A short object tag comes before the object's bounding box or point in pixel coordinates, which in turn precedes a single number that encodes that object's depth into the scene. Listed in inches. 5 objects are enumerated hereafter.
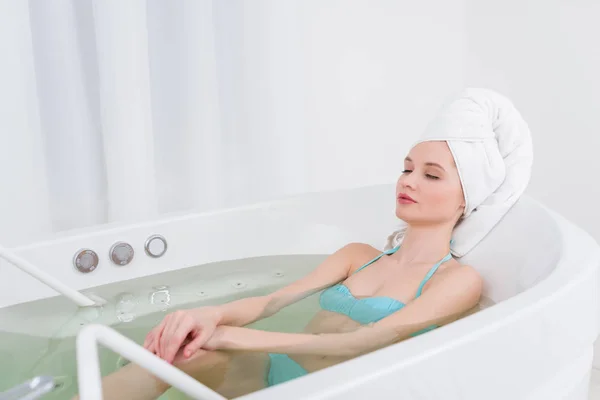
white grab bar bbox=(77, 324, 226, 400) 30.5
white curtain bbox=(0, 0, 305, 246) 80.7
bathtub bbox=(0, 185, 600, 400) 39.3
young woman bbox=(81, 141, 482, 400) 46.4
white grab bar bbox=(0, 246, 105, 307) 57.6
